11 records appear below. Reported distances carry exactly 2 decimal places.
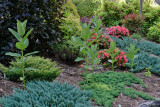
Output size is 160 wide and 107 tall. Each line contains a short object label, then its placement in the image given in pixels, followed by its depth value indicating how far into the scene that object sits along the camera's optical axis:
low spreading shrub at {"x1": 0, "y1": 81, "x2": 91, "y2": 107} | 2.11
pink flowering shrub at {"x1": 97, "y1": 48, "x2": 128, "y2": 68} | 4.69
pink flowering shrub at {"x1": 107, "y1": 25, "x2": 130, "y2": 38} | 7.95
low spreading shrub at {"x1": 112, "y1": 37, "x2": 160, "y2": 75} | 4.89
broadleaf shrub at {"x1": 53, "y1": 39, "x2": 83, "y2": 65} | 4.63
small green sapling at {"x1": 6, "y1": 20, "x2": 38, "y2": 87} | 2.50
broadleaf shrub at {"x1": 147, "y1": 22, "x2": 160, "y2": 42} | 8.48
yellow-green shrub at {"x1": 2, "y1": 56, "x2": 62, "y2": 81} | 3.05
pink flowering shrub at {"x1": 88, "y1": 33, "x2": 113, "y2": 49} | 6.18
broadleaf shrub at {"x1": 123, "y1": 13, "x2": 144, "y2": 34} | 9.25
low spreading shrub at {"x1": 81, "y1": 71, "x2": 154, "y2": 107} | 3.01
